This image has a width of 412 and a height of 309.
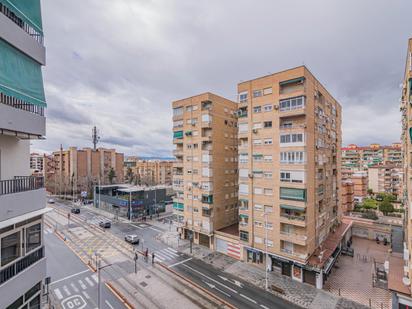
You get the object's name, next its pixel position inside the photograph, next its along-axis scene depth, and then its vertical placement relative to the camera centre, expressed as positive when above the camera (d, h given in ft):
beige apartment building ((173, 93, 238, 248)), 104.27 -5.49
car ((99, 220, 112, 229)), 136.98 -45.47
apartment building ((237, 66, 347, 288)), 74.79 -7.72
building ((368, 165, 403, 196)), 216.13 -26.25
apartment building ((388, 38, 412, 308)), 51.55 -35.96
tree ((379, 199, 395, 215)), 148.46 -37.53
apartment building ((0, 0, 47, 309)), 28.37 +0.42
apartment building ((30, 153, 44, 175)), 396.10 -10.47
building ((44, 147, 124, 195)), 260.01 -18.81
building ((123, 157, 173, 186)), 311.97 -29.21
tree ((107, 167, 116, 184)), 269.44 -26.62
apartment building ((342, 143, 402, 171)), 314.92 -1.27
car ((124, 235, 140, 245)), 110.42 -44.59
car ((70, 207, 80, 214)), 175.19 -46.43
